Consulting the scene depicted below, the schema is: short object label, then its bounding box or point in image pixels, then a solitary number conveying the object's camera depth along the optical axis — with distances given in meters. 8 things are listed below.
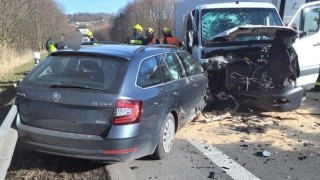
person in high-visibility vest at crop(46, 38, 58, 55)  11.36
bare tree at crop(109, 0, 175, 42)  69.56
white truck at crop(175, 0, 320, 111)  7.62
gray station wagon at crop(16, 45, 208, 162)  4.28
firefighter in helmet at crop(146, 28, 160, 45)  13.08
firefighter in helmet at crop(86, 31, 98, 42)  15.46
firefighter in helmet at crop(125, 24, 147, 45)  12.23
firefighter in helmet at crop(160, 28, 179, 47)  12.67
